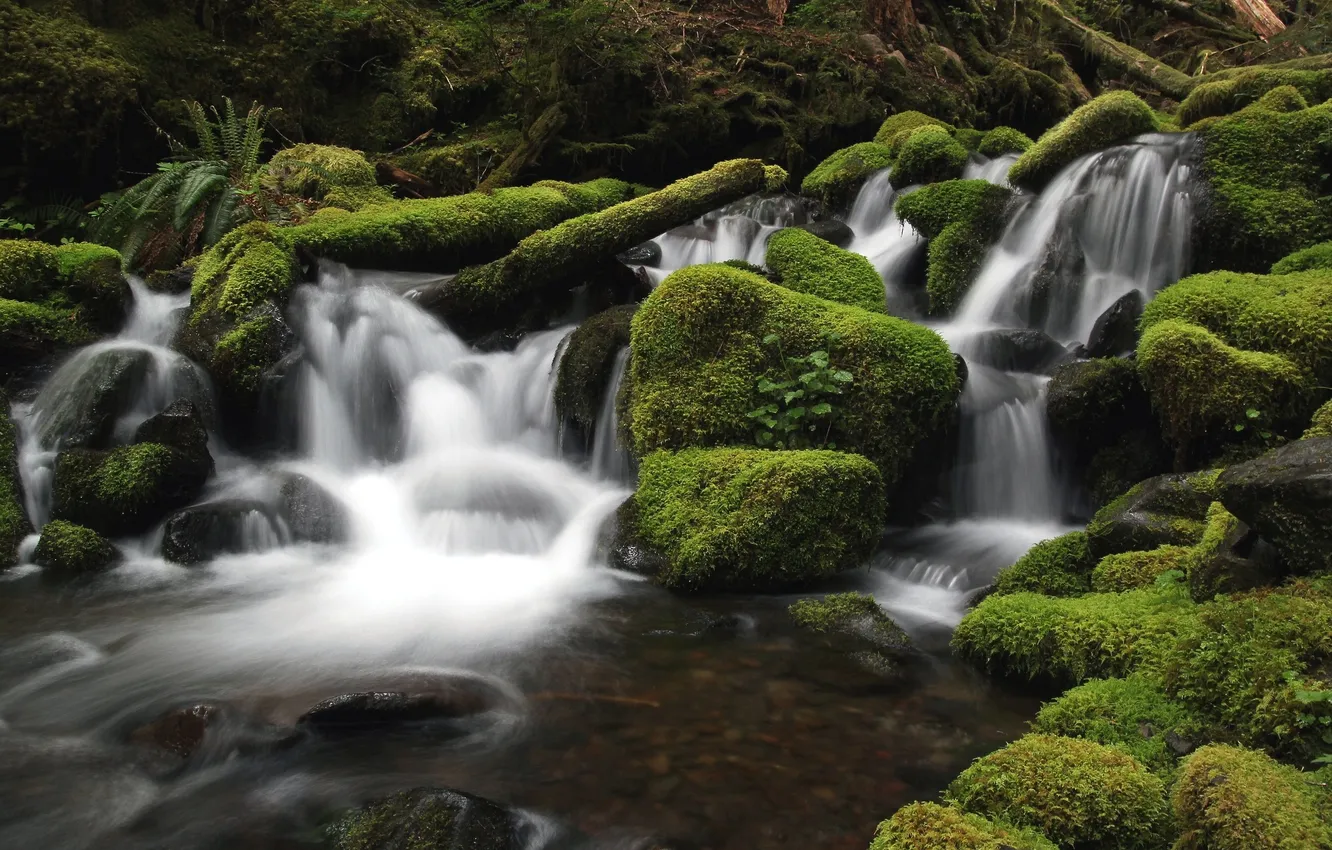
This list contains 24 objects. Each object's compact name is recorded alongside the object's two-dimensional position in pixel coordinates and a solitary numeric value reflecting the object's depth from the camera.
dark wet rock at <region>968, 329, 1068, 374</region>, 8.20
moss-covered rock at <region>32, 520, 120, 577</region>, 6.12
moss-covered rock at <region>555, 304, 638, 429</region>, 7.70
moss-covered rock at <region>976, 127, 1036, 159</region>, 12.38
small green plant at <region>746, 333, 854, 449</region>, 6.57
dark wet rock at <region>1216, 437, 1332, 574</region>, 3.70
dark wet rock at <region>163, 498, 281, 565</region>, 6.37
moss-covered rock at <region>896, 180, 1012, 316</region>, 9.74
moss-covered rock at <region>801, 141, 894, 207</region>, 12.79
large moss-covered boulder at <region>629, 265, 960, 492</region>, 6.59
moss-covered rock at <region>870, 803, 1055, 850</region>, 2.82
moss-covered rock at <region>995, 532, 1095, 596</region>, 5.30
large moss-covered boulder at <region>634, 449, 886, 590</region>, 5.81
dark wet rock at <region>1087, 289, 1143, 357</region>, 7.77
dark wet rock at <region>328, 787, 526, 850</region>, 3.14
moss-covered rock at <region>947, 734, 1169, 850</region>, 2.96
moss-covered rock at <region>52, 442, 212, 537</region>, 6.52
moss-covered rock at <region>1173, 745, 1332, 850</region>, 2.59
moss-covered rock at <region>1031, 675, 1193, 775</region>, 3.42
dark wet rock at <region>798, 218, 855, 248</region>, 10.91
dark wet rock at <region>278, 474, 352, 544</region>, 6.79
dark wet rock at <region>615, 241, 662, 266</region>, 11.57
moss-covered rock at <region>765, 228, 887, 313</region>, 8.02
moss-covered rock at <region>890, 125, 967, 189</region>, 11.55
